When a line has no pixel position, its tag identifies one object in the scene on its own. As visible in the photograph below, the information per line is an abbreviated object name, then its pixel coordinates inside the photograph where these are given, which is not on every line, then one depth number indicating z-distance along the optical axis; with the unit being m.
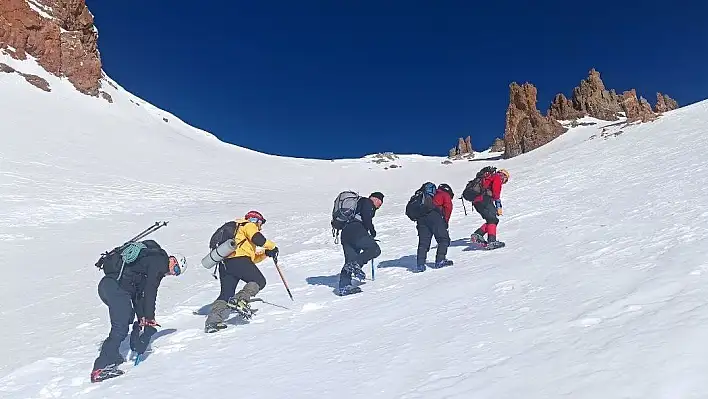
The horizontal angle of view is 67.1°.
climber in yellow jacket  7.73
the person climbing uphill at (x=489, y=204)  11.04
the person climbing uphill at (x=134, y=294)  6.48
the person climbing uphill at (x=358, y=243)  8.91
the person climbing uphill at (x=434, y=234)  9.76
